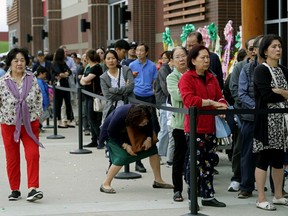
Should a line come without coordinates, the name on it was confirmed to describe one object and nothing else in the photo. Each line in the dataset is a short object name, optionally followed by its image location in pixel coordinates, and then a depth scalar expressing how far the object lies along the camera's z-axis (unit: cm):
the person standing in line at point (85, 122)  1687
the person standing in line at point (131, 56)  1460
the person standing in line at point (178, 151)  883
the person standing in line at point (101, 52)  1623
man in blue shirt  1277
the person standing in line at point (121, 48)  1284
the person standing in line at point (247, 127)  896
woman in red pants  902
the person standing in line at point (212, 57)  1004
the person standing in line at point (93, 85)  1412
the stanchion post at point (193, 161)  769
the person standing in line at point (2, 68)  2035
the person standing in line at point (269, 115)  816
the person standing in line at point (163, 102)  1094
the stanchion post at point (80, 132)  1337
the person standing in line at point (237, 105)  940
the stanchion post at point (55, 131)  1629
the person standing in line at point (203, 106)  825
